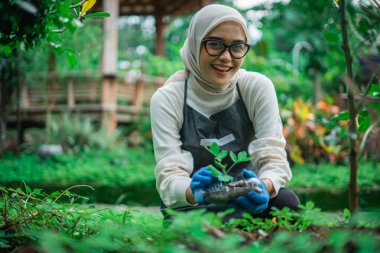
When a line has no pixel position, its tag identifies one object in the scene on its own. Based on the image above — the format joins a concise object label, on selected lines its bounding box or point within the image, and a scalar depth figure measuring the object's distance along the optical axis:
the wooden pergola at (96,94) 9.27
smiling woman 1.97
